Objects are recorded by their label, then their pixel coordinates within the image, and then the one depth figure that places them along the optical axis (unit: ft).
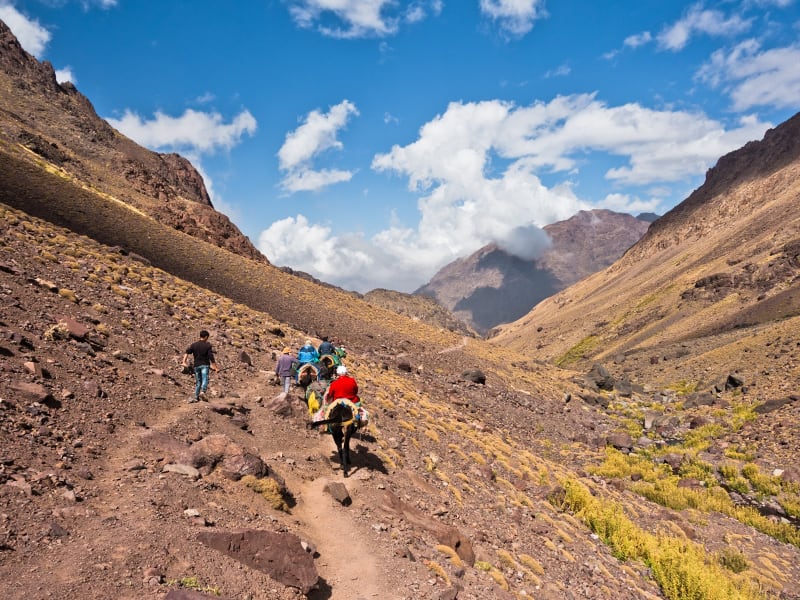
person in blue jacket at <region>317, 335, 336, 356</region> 55.47
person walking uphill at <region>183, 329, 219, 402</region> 42.42
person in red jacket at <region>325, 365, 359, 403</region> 36.24
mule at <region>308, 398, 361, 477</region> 35.37
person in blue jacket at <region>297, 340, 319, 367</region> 51.90
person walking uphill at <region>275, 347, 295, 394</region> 48.60
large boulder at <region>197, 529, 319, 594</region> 21.35
